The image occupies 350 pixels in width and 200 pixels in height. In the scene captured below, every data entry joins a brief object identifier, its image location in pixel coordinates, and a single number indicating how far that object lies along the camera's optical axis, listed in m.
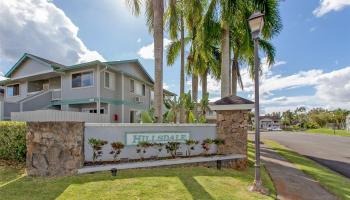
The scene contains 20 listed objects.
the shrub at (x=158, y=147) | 9.66
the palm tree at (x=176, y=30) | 15.88
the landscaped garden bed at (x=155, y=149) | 8.49
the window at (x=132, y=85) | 23.69
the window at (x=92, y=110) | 21.61
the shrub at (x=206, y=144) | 10.51
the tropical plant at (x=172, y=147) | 9.79
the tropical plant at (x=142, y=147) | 9.26
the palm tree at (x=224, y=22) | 14.17
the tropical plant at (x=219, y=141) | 10.52
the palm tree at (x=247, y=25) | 14.69
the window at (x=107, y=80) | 20.56
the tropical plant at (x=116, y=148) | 8.72
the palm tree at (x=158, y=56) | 12.48
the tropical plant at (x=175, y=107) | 17.89
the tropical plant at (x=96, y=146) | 8.35
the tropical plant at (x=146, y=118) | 12.33
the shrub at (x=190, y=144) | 10.17
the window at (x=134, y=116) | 23.91
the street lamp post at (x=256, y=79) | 7.32
